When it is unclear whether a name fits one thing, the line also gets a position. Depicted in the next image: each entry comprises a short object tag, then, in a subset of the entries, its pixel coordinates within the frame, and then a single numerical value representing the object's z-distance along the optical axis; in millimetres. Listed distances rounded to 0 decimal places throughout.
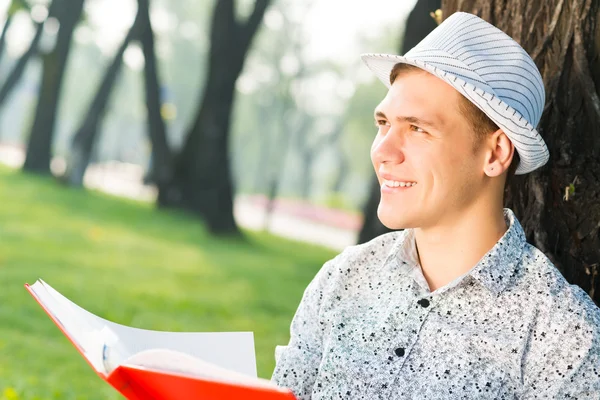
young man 2293
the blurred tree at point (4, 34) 24328
